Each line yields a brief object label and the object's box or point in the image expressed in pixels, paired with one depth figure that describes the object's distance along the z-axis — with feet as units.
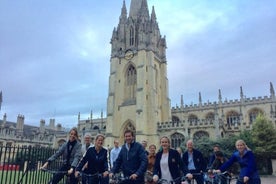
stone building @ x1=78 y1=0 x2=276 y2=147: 117.19
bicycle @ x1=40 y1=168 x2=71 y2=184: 19.60
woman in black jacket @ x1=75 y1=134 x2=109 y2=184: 18.51
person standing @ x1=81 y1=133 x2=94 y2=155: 24.81
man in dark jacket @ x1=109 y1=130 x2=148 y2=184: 16.30
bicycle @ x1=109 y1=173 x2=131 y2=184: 16.37
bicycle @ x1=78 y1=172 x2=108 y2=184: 18.16
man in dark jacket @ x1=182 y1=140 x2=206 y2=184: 22.63
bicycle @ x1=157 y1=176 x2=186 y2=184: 16.73
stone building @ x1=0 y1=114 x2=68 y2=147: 152.66
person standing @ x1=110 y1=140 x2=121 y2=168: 29.17
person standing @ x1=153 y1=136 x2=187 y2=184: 17.06
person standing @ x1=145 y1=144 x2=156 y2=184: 22.06
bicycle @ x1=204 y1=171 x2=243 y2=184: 20.04
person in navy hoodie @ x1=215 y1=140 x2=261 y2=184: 17.63
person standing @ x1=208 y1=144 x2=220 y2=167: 25.92
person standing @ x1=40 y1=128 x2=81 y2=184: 19.99
